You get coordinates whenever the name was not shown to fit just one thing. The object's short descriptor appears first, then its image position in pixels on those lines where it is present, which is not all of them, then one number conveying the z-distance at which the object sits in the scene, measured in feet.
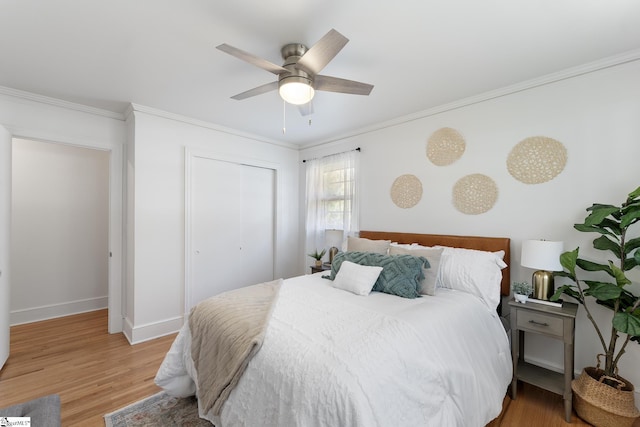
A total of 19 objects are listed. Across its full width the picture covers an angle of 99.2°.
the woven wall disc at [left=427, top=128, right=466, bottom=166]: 9.21
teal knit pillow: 6.95
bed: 3.70
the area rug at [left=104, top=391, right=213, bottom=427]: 5.92
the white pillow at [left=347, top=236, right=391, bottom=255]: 9.21
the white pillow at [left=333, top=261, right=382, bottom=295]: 7.11
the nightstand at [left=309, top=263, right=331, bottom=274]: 12.05
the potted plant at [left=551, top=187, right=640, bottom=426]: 5.62
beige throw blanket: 4.65
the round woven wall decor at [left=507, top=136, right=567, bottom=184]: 7.42
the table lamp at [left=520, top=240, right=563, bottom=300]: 6.58
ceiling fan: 5.13
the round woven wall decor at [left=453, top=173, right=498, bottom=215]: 8.53
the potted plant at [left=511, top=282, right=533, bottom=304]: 6.94
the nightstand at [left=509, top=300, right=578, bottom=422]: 6.13
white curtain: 12.34
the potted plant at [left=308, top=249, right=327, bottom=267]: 12.44
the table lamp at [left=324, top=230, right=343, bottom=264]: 12.13
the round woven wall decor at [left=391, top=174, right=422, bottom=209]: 10.25
